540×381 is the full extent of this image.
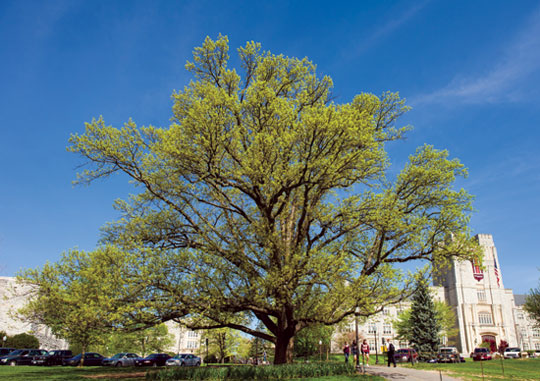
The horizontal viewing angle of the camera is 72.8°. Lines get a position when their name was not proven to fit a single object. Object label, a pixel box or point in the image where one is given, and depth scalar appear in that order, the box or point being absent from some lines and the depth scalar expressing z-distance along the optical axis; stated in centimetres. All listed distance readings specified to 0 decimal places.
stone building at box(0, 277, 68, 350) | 5844
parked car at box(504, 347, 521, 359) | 4779
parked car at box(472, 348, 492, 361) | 4483
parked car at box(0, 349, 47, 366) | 3319
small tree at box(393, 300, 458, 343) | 4897
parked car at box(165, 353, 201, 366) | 3734
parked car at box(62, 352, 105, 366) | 3519
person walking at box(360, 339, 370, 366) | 2832
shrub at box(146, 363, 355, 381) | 1641
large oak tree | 1510
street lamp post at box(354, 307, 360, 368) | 2482
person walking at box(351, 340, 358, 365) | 2741
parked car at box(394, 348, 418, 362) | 4392
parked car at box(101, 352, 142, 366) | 3759
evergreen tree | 4509
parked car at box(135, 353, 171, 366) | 3834
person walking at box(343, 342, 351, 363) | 3138
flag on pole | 8319
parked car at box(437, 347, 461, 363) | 4167
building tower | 7769
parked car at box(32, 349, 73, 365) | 3434
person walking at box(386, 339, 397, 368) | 2923
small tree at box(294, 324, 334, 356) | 4512
